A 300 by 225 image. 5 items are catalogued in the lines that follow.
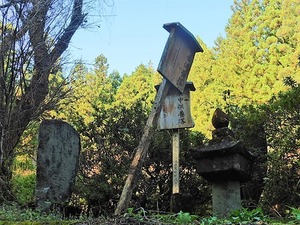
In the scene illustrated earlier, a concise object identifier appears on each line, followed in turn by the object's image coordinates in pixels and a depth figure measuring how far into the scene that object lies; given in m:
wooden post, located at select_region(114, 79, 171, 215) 3.45
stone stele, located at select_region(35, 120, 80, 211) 4.68
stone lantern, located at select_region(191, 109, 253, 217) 4.50
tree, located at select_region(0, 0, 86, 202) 5.40
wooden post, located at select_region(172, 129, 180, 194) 4.97
